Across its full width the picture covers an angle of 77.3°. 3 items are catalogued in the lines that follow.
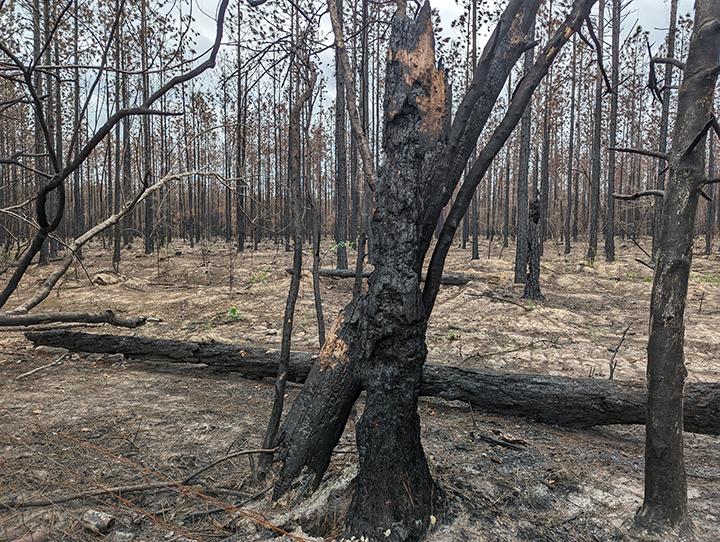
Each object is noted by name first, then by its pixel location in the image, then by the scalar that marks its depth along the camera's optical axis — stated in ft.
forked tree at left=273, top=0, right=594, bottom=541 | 7.50
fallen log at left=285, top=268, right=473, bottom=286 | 36.96
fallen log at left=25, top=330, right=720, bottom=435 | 12.28
